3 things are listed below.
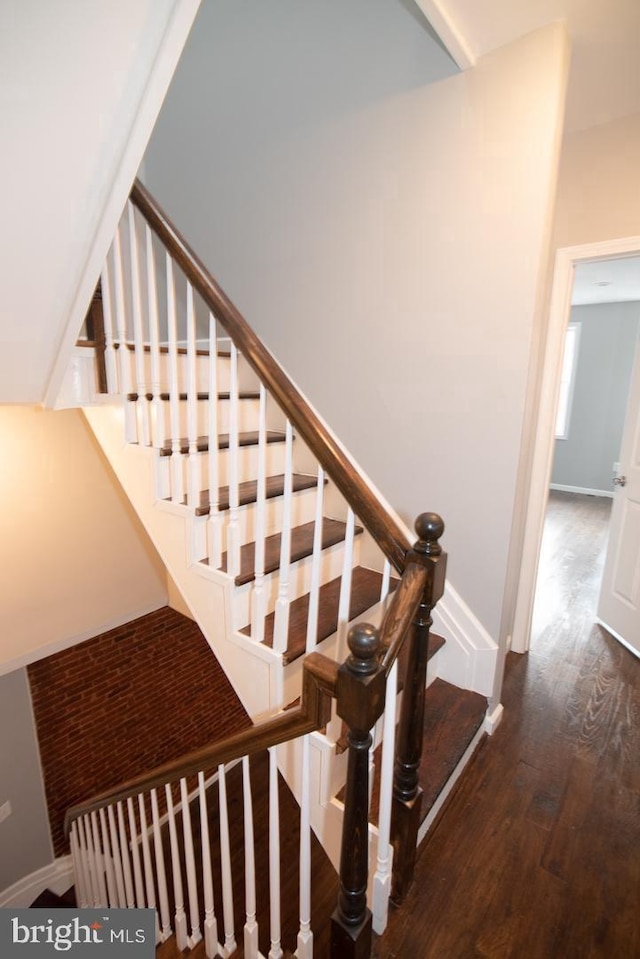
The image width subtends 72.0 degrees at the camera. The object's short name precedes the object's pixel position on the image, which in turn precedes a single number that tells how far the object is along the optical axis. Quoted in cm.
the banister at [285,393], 121
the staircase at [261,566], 106
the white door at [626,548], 252
